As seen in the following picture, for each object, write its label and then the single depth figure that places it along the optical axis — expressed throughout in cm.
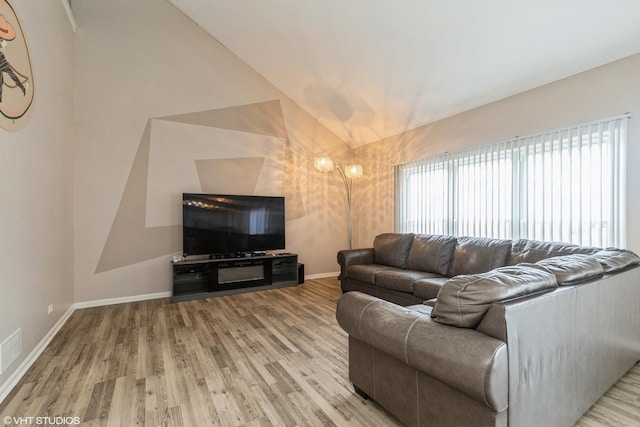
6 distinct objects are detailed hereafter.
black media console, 425
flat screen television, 436
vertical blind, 284
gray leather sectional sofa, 123
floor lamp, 523
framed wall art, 200
